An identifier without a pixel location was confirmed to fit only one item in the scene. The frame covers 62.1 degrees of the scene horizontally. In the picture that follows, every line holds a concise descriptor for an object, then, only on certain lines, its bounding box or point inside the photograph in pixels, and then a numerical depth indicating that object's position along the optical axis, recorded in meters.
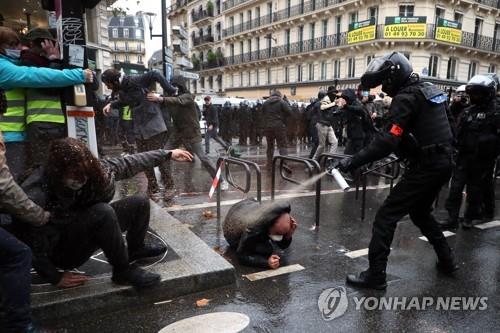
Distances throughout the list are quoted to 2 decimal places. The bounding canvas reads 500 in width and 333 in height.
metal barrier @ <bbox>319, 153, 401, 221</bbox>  5.51
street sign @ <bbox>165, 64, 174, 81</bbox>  11.85
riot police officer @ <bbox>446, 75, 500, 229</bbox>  5.04
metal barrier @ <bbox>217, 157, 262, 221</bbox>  4.92
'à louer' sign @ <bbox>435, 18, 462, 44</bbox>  29.41
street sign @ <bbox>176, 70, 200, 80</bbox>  11.39
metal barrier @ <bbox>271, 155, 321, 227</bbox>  4.98
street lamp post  11.98
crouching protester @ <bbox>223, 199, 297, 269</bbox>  3.81
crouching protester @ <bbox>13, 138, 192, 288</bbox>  2.65
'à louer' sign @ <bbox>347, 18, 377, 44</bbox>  30.12
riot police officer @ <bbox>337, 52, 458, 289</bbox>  3.28
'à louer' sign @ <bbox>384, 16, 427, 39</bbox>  28.72
